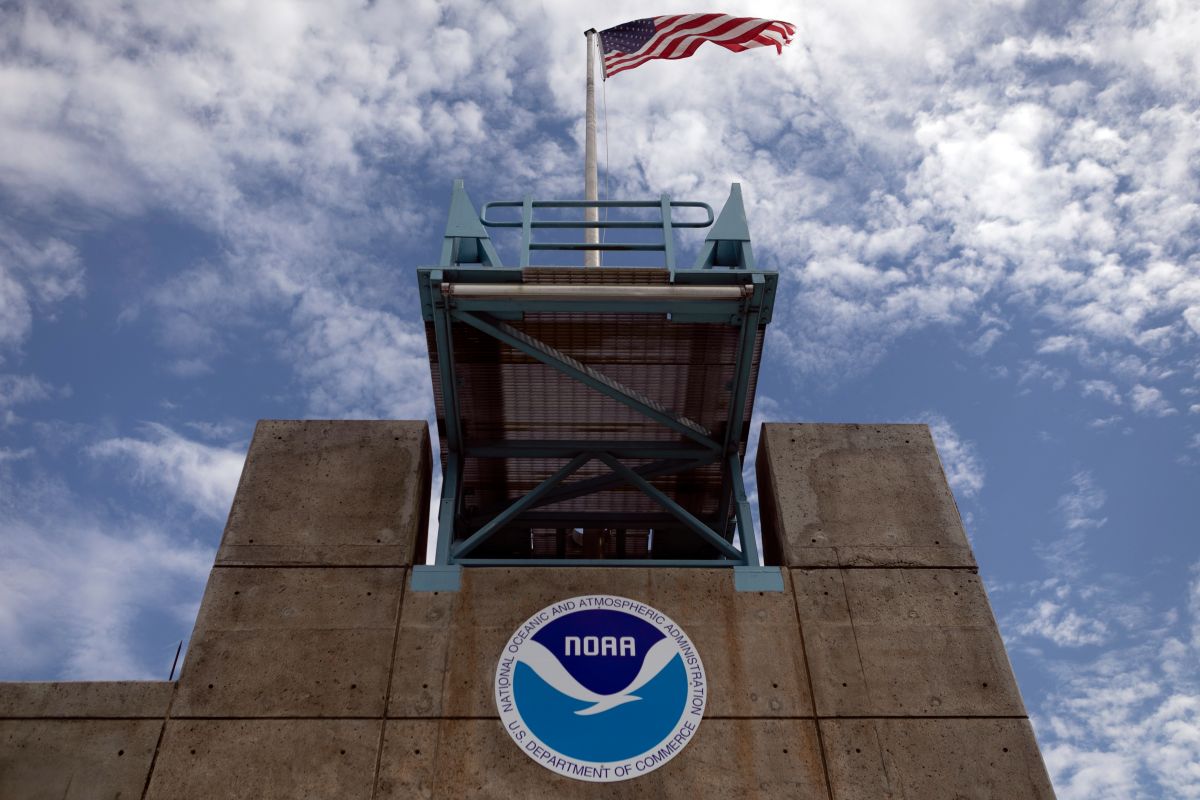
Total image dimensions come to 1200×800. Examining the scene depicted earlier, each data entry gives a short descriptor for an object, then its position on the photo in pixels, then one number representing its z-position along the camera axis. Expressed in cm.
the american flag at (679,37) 1508
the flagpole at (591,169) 1177
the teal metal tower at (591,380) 957
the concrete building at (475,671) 781
